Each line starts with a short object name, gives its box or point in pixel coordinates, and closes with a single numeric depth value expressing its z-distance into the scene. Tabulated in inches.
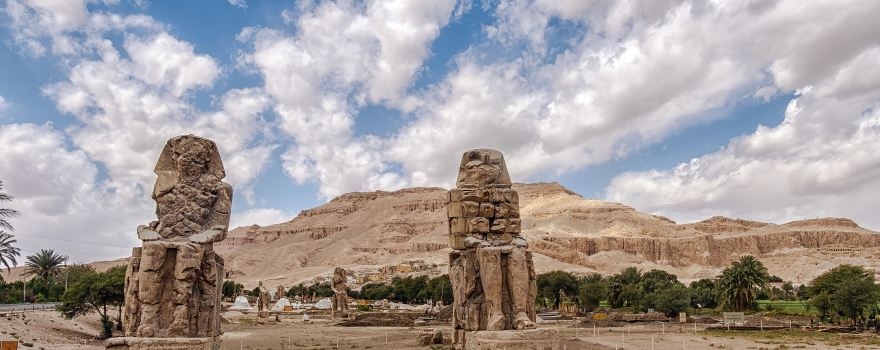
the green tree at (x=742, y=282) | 1788.9
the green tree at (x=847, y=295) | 1234.6
